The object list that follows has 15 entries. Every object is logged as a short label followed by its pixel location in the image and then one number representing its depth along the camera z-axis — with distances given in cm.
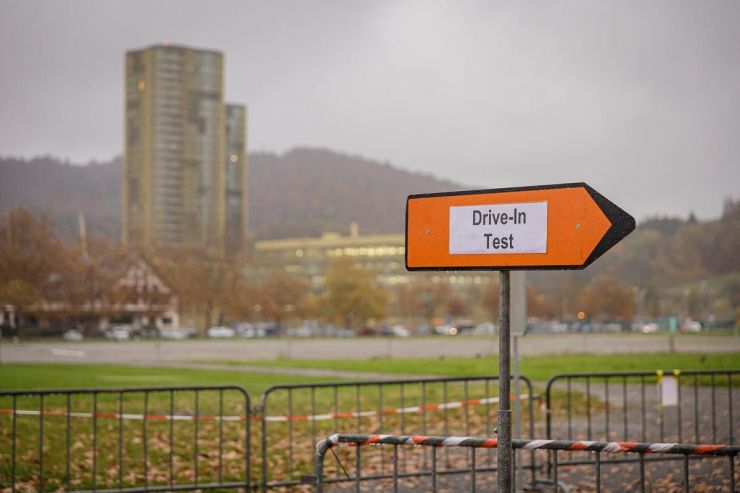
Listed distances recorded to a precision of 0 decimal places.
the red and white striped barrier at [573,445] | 548
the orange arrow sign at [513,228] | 382
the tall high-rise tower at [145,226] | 15699
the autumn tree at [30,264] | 6203
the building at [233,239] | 11081
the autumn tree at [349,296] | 9606
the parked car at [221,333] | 9694
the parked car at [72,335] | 7215
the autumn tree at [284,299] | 10744
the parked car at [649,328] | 9609
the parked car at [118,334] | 7502
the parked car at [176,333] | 8780
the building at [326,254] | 16674
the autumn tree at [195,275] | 10300
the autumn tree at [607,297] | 8388
